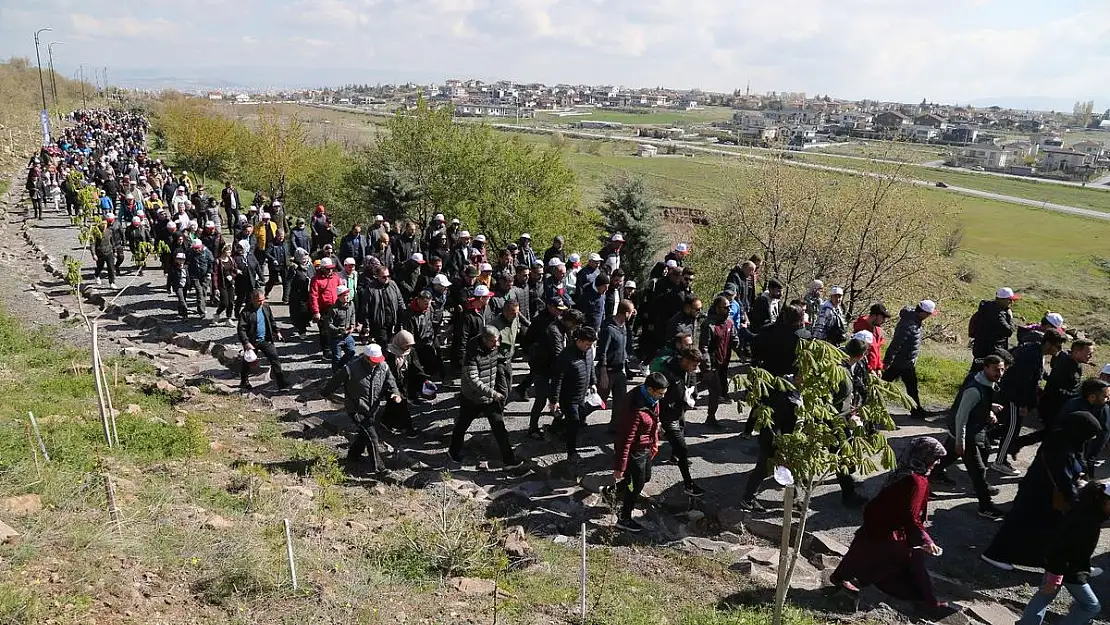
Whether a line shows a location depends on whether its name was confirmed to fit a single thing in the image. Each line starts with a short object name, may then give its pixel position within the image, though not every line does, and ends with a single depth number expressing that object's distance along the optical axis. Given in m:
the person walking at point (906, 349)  10.34
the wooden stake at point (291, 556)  6.26
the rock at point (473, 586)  6.77
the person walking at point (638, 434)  7.66
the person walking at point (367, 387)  8.73
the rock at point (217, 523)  7.35
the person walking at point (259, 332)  11.41
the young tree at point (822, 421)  4.98
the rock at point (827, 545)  7.69
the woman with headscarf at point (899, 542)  6.32
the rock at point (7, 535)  6.40
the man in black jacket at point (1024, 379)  8.98
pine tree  29.70
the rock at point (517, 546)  7.47
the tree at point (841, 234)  23.28
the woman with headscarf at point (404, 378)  9.18
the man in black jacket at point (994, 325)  10.49
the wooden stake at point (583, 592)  6.16
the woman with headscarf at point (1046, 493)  7.08
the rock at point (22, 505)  6.95
